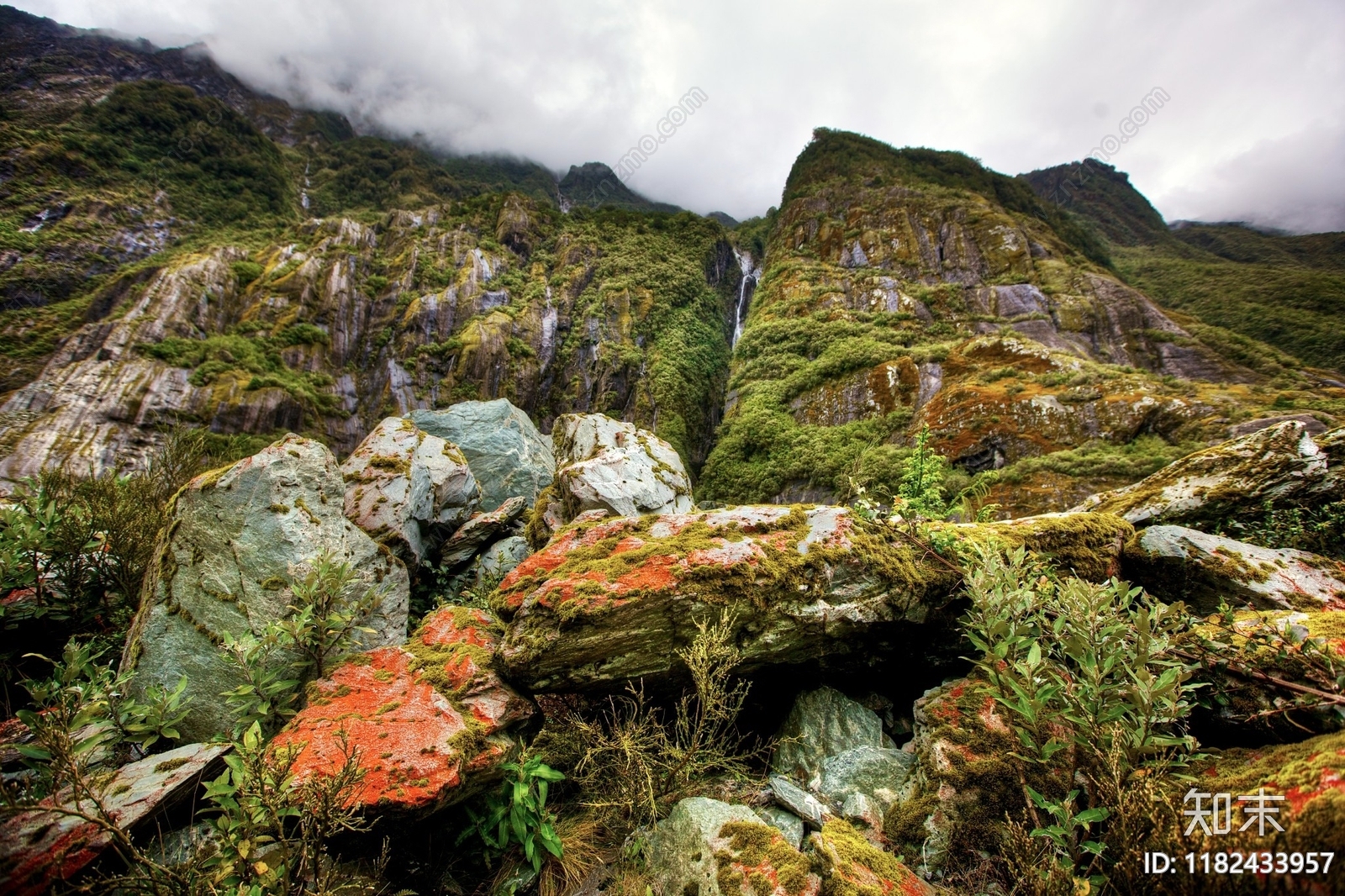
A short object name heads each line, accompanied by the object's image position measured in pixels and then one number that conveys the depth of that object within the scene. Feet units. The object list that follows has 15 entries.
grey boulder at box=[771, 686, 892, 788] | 12.92
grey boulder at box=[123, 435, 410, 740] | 12.22
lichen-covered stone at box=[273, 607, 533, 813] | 9.59
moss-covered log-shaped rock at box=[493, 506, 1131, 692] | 12.71
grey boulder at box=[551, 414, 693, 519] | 25.79
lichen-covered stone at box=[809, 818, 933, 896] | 8.23
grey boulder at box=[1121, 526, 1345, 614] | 12.55
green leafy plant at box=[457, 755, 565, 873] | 10.68
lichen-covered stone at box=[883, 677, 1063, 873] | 9.45
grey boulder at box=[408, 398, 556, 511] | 37.37
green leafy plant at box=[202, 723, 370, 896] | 7.34
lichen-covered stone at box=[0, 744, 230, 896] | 6.85
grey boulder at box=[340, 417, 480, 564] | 23.07
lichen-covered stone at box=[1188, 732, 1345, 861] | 5.27
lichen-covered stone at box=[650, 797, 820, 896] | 8.59
